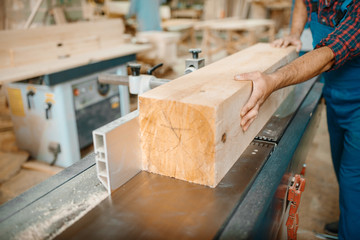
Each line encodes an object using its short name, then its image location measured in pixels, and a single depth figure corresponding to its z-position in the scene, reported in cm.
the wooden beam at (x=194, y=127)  80
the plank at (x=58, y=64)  207
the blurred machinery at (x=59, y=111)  236
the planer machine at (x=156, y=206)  72
